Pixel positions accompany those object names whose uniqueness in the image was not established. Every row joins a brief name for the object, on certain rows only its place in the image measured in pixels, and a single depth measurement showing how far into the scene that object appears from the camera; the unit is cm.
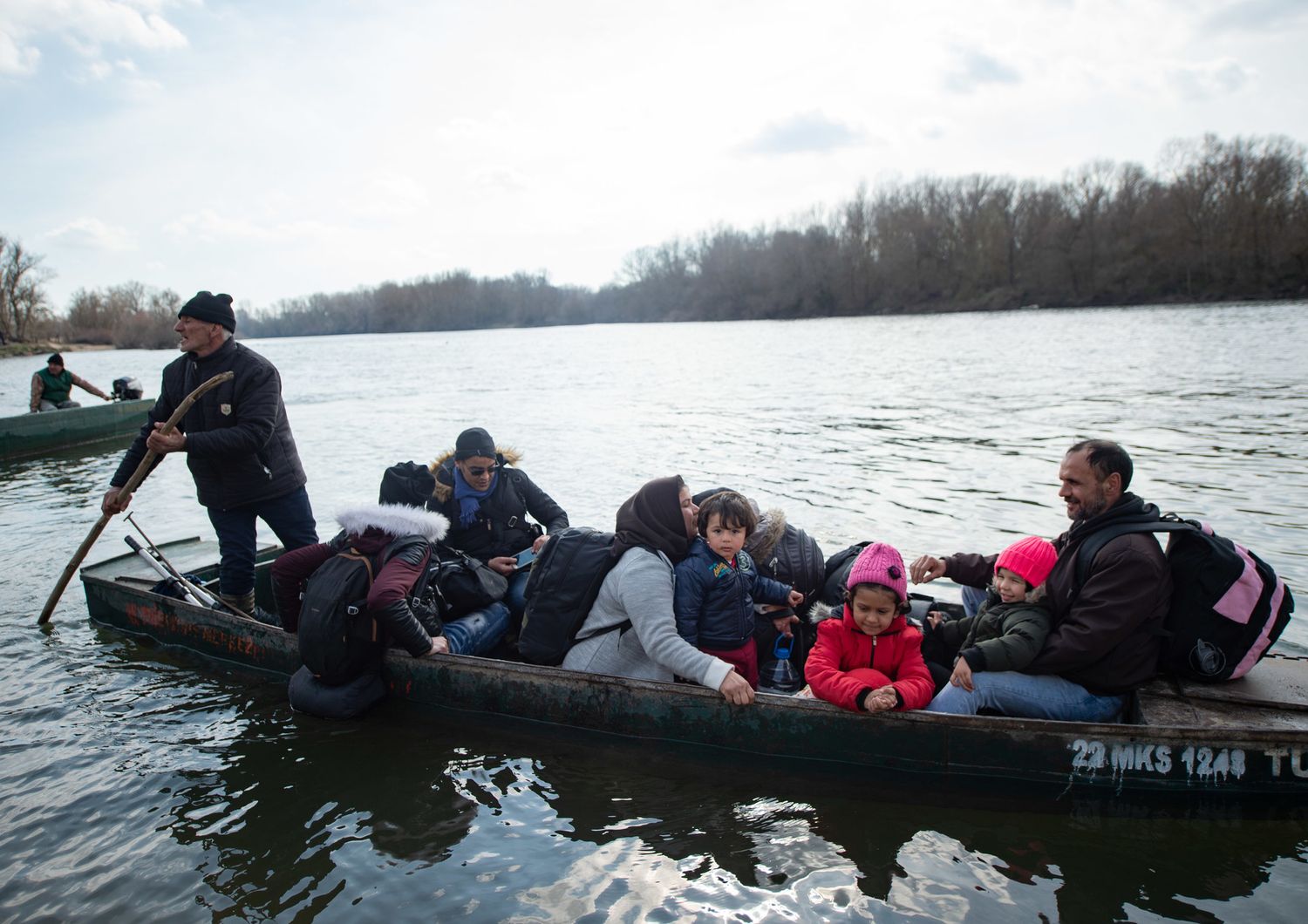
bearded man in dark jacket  401
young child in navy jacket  457
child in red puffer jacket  410
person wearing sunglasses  621
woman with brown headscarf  433
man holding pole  578
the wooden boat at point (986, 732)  392
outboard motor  2005
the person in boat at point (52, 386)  1745
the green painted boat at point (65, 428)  1717
